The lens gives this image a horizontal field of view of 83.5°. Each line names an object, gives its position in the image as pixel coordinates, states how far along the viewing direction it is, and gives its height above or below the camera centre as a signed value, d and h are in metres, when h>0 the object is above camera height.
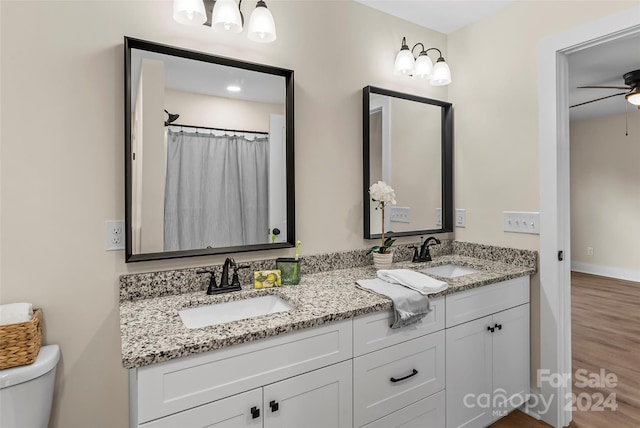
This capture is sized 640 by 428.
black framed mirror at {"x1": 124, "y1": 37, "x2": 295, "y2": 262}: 1.51 +0.27
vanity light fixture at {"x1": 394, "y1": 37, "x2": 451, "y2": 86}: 2.17 +0.88
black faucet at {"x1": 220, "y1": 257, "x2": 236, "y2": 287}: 1.61 -0.27
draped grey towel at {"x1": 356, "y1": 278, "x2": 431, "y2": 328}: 1.47 -0.39
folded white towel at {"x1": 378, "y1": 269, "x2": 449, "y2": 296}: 1.61 -0.33
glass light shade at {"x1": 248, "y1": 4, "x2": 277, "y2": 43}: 1.60 +0.85
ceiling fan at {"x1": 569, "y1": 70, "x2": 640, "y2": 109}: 3.50 +1.20
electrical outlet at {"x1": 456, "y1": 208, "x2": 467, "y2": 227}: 2.48 -0.05
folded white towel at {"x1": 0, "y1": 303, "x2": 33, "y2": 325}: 1.18 -0.33
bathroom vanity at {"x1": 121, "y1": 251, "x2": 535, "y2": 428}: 1.07 -0.55
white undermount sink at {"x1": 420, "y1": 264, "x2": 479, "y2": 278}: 2.22 -0.38
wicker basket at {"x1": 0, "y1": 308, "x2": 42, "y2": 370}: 1.12 -0.41
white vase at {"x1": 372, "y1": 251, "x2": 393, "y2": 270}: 2.05 -0.28
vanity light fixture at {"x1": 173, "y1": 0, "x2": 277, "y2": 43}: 1.47 +0.84
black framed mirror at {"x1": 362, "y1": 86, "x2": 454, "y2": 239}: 2.16 +0.33
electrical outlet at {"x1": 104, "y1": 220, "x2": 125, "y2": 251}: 1.47 -0.09
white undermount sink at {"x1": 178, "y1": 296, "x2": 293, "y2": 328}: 1.46 -0.42
